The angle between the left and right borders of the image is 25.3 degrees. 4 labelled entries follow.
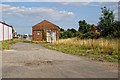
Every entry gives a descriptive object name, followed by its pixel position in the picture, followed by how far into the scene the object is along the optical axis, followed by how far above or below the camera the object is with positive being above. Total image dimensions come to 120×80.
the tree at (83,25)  71.56 +3.27
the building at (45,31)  56.91 +1.05
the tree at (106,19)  47.33 +3.35
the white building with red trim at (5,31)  53.88 +1.21
